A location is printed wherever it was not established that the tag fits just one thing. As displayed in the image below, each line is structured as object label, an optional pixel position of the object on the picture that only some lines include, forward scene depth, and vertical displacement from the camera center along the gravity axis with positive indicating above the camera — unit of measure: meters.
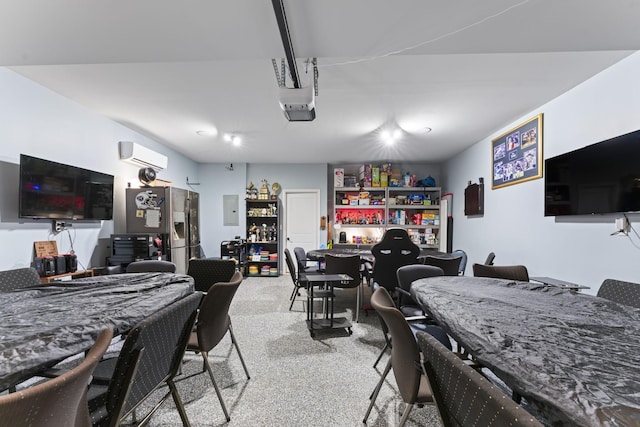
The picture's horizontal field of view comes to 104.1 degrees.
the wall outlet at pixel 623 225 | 2.11 -0.06
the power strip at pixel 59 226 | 2.84 -0.15
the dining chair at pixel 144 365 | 0.97 -0.68
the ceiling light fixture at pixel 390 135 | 3.97 +1.35
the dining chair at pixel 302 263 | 3.91 -0.76
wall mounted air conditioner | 3.77 +0.93
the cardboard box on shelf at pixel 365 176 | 6.11 +0.98
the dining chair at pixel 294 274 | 3.38 -0.85
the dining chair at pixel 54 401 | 0.59 -0.49
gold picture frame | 3.12 +0.88
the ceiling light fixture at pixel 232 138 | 4.20 +1.33
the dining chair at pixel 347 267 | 3.29 -0.68
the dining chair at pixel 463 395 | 0.56 -0.48
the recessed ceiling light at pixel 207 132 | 4.02 +1.34
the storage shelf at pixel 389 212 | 5.98 +0.11
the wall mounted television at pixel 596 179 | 2.04 +0.37
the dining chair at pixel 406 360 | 1.17 -0.71
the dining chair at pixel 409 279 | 2.31 -0.61
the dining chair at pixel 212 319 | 1.62 -0.70
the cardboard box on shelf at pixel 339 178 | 6.10 +0.92
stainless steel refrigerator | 3.96 -0.02
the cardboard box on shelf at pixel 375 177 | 6.04 +0.94
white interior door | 6.32 -0.07
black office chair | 3.19 -0.50
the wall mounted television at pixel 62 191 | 2.47 +0.24
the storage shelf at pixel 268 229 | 6.09 -0.35
